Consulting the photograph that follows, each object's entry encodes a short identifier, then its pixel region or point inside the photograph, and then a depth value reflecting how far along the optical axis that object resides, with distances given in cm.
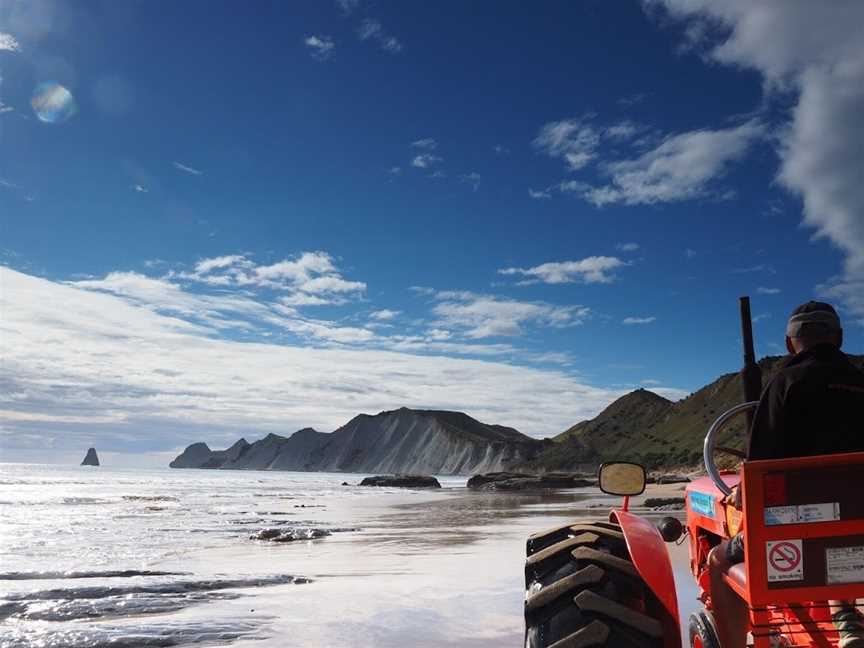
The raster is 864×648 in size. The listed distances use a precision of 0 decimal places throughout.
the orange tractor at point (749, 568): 228
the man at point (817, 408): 253
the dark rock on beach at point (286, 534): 1571
